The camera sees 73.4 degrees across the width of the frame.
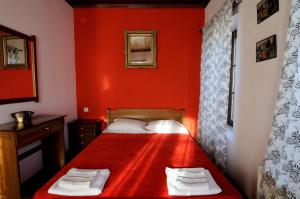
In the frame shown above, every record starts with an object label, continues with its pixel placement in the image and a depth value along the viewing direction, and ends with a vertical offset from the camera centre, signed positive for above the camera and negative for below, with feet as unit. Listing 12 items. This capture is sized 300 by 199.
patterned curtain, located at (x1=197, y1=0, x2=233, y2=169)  7.36 +0.18
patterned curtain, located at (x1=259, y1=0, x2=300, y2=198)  3.75 -0.81
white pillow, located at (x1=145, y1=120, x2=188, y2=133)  9.68 -1.90
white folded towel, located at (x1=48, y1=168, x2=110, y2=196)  4.30 -2.13
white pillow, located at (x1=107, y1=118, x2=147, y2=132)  9.84 -1.86
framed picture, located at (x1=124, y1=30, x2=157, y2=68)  11.22 +2.21
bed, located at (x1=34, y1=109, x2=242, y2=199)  4.39 -2.22
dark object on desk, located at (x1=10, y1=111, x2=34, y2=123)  6.95 -0.96
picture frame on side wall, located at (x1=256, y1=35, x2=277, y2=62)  5.04 +1.04
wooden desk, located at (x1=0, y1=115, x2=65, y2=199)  5.96 -1.71
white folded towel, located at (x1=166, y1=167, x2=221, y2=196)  4.26 -2.11
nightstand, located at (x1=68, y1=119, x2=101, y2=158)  10.77 -2.40
